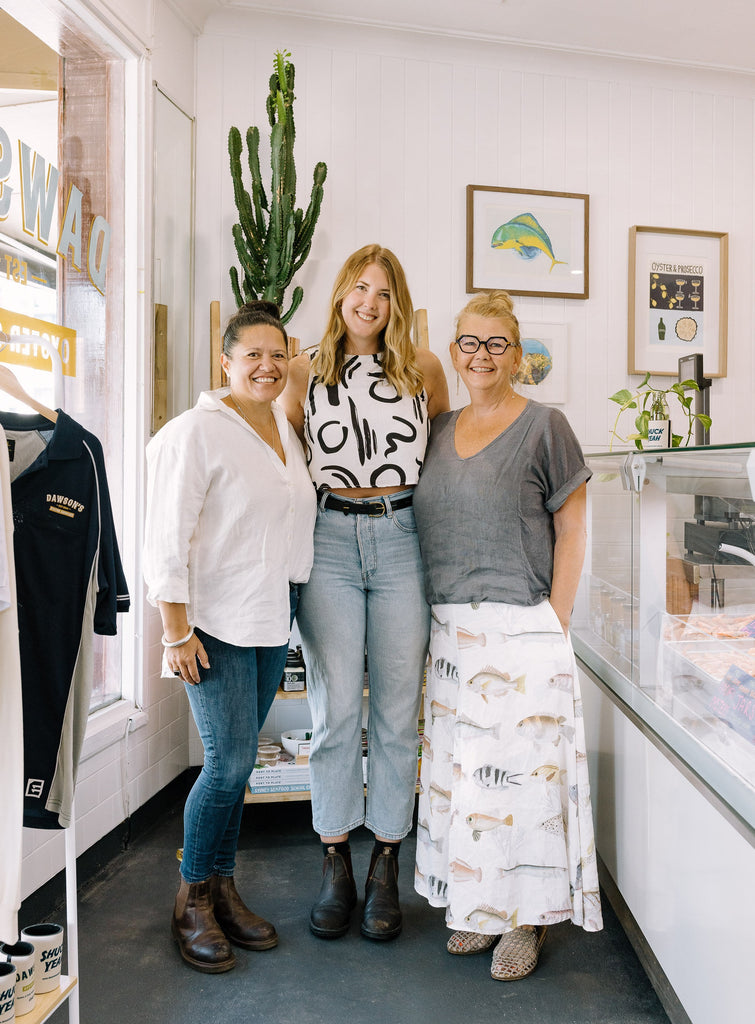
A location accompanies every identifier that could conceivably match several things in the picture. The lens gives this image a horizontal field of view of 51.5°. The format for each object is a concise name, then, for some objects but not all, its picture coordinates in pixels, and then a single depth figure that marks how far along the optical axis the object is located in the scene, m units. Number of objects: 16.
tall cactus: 2.80
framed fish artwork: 3.25
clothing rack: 1.56
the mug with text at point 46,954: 1.49
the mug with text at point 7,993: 1.37
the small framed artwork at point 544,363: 3.29
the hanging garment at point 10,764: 1.30
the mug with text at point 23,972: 1.42
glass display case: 1.43
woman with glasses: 1.87
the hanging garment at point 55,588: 1.50
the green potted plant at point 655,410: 2.61
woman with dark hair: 1.75
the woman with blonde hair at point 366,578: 2.00
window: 2.04
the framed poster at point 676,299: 3.36
